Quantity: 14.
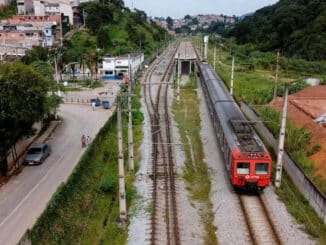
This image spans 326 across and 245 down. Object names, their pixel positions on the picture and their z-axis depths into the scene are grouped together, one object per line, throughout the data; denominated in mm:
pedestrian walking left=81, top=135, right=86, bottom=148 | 30156
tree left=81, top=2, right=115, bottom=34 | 108125
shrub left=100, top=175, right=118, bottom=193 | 23188
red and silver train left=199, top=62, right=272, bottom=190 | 21281
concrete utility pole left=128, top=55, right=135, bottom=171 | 23359
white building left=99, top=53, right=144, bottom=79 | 69062
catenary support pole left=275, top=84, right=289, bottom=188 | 21328
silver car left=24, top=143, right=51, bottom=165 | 26750
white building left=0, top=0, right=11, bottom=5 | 115619
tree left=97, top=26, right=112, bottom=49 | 96938
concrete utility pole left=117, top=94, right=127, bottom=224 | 18391
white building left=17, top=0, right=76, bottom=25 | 104125
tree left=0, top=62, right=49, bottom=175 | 22859
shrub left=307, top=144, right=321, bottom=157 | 26391
